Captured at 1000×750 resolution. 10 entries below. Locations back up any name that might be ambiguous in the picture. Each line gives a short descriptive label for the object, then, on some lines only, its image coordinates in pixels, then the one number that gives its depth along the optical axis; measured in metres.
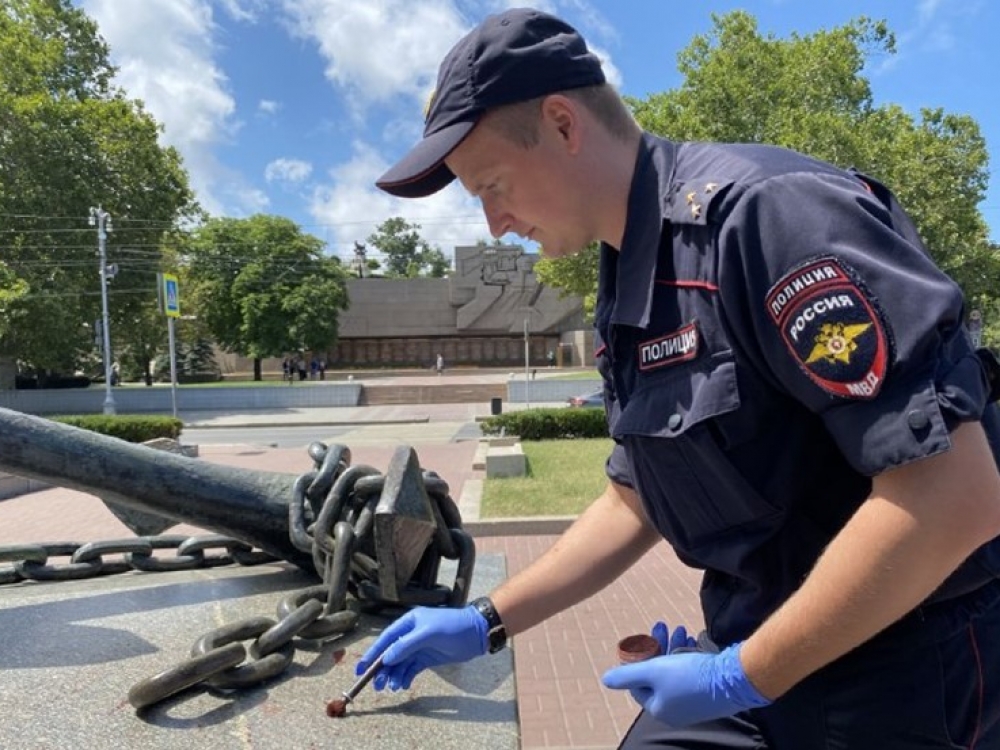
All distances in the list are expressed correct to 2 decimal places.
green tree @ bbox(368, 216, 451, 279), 77.38
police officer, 0.92
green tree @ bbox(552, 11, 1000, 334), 19.22
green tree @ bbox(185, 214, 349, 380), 39.19
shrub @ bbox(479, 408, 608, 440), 15.13
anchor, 2.04
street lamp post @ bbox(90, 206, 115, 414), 21.64
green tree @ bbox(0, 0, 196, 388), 22.78
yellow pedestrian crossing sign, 19.52
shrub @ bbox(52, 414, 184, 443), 14.95
